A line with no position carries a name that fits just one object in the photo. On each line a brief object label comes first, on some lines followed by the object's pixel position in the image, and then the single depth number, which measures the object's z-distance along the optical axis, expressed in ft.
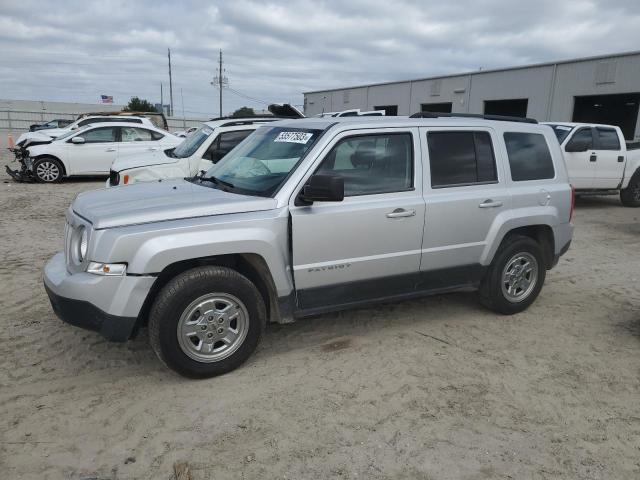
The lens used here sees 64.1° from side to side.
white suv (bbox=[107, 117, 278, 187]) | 26.07
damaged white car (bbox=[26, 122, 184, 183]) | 43.24
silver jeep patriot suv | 11.31
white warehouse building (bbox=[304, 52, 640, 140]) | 76.43
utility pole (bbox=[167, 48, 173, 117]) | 225.76
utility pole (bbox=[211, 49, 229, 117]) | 230.48
